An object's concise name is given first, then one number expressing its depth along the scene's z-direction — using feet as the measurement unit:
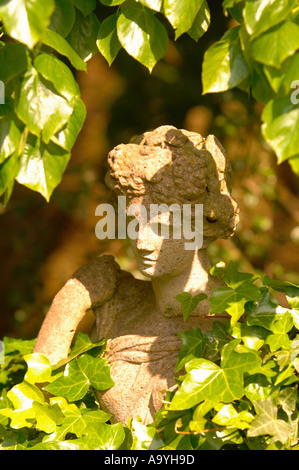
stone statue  8.34
